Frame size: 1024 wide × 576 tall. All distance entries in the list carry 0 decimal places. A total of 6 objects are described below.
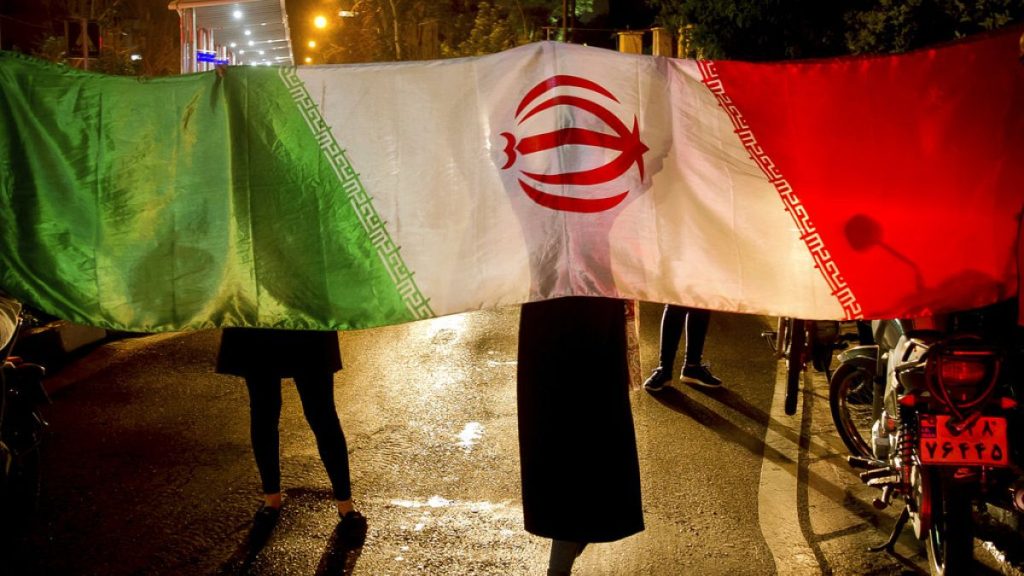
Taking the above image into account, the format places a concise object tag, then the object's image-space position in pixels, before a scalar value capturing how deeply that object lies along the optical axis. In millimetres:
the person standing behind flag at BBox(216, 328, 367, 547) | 4535
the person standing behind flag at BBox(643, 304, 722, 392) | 7699
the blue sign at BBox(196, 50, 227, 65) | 21725
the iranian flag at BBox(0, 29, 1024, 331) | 3396
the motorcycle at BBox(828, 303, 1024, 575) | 4004
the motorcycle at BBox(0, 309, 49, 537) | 4848
